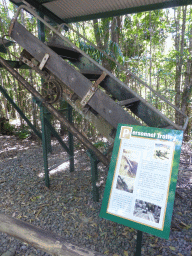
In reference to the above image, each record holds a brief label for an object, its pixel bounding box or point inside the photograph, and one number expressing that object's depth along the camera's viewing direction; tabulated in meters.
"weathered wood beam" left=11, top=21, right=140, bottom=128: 1.91
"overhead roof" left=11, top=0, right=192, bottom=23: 2.53
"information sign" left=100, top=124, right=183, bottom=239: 1.21
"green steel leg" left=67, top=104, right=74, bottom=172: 3.41
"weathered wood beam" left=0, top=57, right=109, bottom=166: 2.09
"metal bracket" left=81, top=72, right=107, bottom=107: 1.93
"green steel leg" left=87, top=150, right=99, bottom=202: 2.45
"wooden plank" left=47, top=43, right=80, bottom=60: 2.37
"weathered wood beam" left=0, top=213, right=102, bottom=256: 1.18
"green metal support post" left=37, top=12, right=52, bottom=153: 2.71
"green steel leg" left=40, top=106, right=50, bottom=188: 2.84
